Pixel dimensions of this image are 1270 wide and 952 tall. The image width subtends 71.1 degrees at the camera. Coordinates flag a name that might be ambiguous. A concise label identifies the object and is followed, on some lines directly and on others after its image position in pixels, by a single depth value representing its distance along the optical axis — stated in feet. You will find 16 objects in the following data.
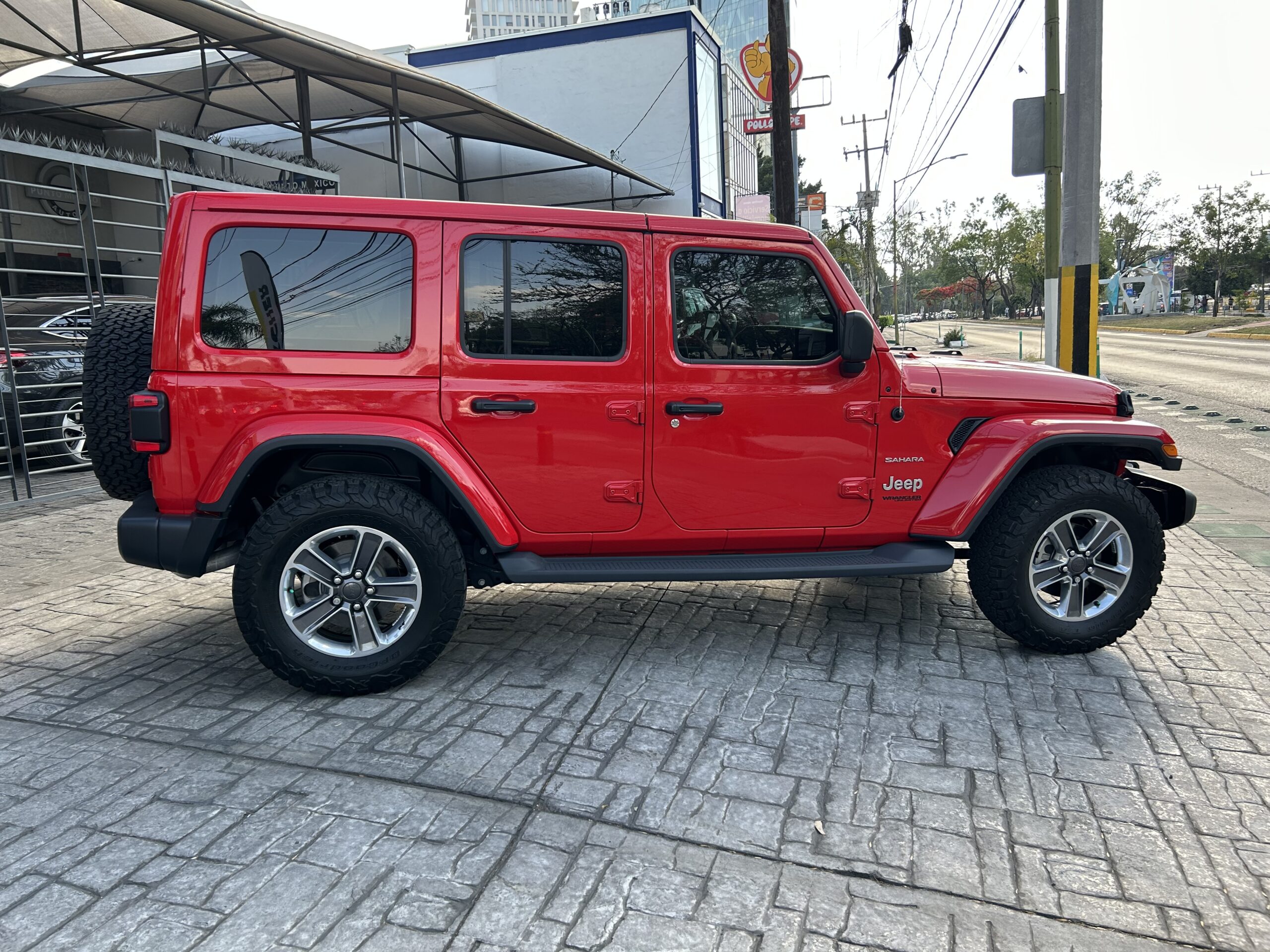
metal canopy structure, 27.61
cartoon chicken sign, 64.64
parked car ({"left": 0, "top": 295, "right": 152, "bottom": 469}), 26.96
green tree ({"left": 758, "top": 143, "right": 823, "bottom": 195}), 224.12
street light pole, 159.84
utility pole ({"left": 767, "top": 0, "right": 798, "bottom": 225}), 44.24
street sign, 29.30
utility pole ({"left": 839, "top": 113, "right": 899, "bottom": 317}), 132.26
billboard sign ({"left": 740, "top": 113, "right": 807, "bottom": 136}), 68.44
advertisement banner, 51.52
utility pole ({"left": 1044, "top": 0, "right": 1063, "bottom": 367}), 28.43
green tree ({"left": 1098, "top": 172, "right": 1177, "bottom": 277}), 234.38
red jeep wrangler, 11.86
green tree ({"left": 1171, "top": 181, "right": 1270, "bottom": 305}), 180.34
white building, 65.31
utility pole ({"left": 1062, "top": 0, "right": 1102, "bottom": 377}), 25.70
